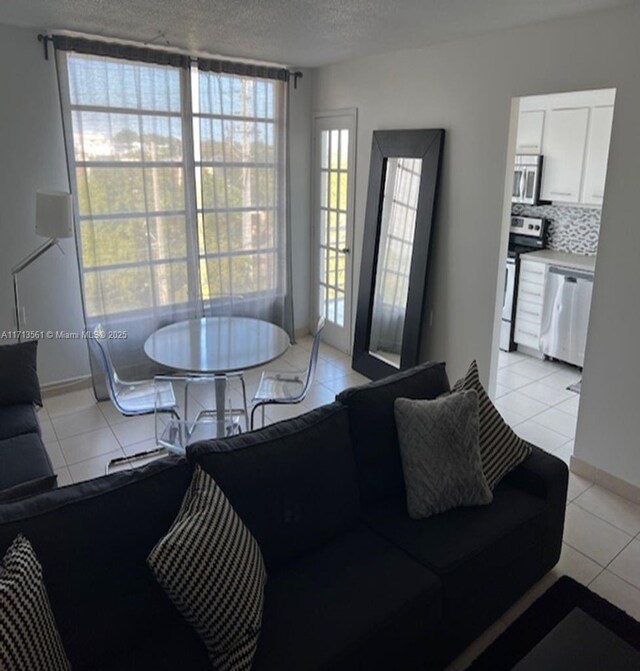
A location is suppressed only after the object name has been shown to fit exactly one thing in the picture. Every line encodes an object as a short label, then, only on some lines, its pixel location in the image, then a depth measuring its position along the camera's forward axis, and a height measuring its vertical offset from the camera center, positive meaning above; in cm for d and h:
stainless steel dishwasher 455 -107
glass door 480 -39
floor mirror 402 -53
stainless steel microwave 482 +2
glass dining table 306 -99
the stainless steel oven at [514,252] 509 -64
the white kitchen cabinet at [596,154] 425 +20
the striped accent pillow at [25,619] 123 -98
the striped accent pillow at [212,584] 149 -108
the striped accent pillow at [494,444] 228 -106
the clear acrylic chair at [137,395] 304 -125
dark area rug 206 -168
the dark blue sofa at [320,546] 153 -124
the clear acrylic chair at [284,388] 327 -126
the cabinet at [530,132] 474 +40
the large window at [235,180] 443 -4
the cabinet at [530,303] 489 -106
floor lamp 328 -24
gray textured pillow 215 -105
